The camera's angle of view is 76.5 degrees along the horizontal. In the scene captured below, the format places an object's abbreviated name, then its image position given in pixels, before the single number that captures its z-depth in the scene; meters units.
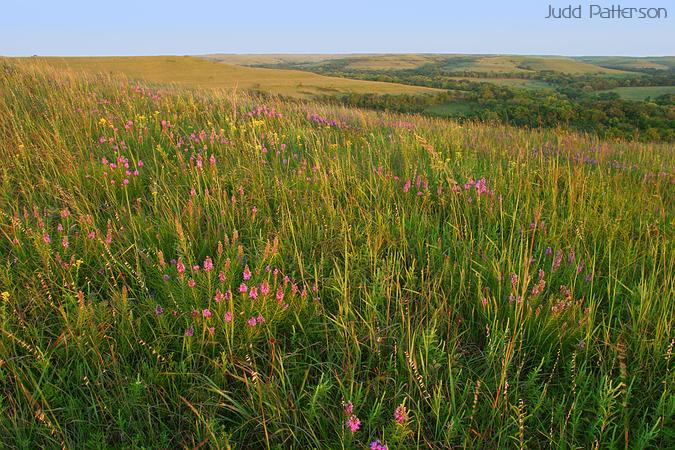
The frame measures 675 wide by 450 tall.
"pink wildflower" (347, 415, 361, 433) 1.33
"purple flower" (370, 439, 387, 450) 1.32
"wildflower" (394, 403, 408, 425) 1.31
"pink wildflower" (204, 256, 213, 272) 1.91
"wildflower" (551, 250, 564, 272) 2.25
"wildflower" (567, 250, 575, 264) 2.30
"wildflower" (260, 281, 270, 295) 1.79
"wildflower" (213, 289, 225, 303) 1.76
